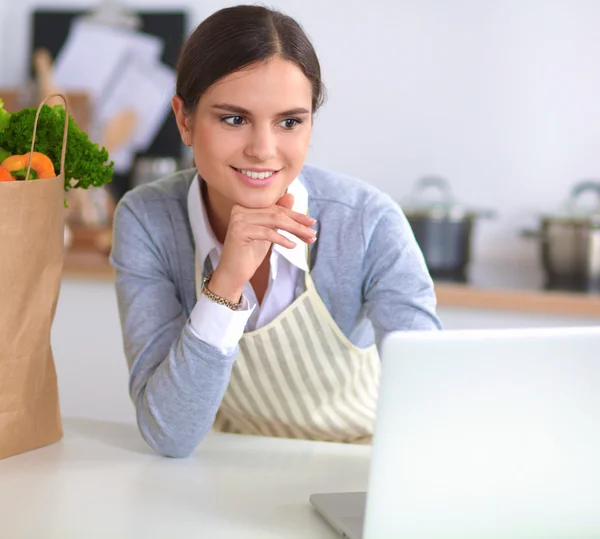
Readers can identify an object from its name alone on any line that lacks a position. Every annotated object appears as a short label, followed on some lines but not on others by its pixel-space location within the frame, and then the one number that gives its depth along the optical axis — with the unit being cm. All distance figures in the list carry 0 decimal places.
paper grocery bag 185
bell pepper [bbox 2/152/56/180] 188
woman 194
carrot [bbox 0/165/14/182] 186
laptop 153
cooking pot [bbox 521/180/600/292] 300
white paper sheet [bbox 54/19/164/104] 372
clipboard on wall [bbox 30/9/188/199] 365
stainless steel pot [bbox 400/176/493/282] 306
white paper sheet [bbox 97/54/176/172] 369
